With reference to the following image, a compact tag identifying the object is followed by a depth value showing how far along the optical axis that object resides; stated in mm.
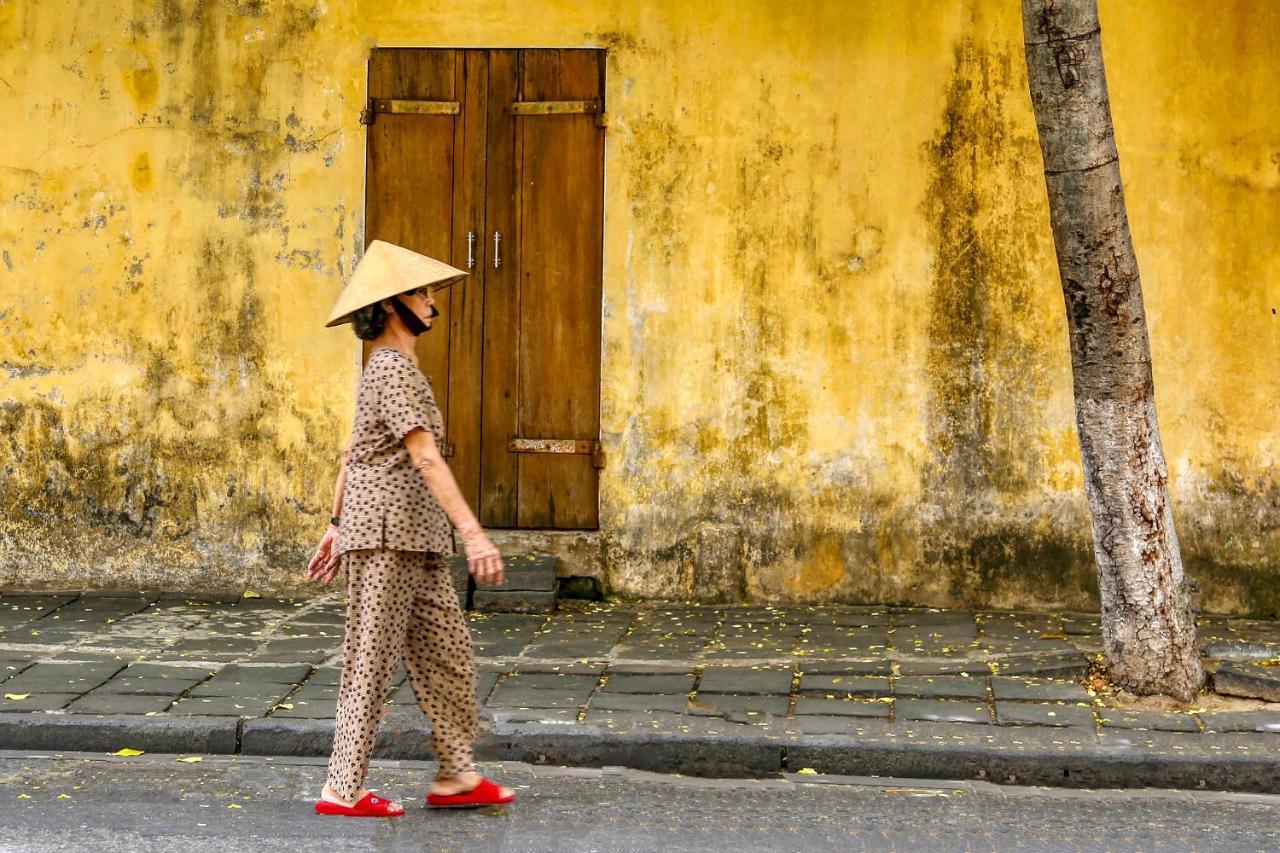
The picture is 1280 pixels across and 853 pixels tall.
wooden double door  9391
